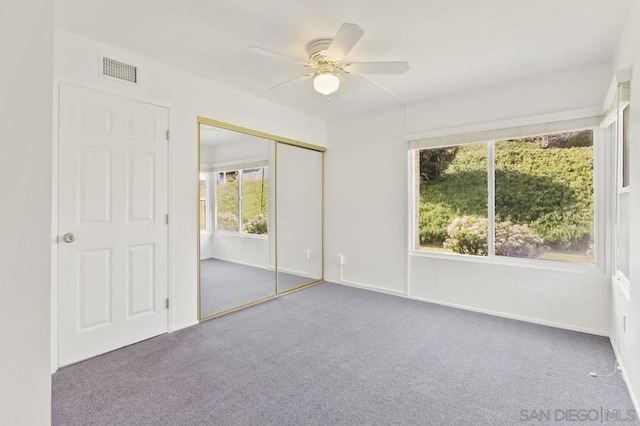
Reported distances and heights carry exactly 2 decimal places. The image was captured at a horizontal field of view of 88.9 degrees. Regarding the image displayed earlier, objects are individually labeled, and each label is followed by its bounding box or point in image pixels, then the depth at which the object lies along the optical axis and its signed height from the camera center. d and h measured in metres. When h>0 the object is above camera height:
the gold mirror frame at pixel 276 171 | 3.38 +0.53
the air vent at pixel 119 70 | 2.69 +1.22
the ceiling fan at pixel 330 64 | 2.31 +1.17
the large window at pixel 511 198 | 3.19 +0.18
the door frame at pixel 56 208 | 2.42 +0.04
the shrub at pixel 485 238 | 3.48 -0.27
